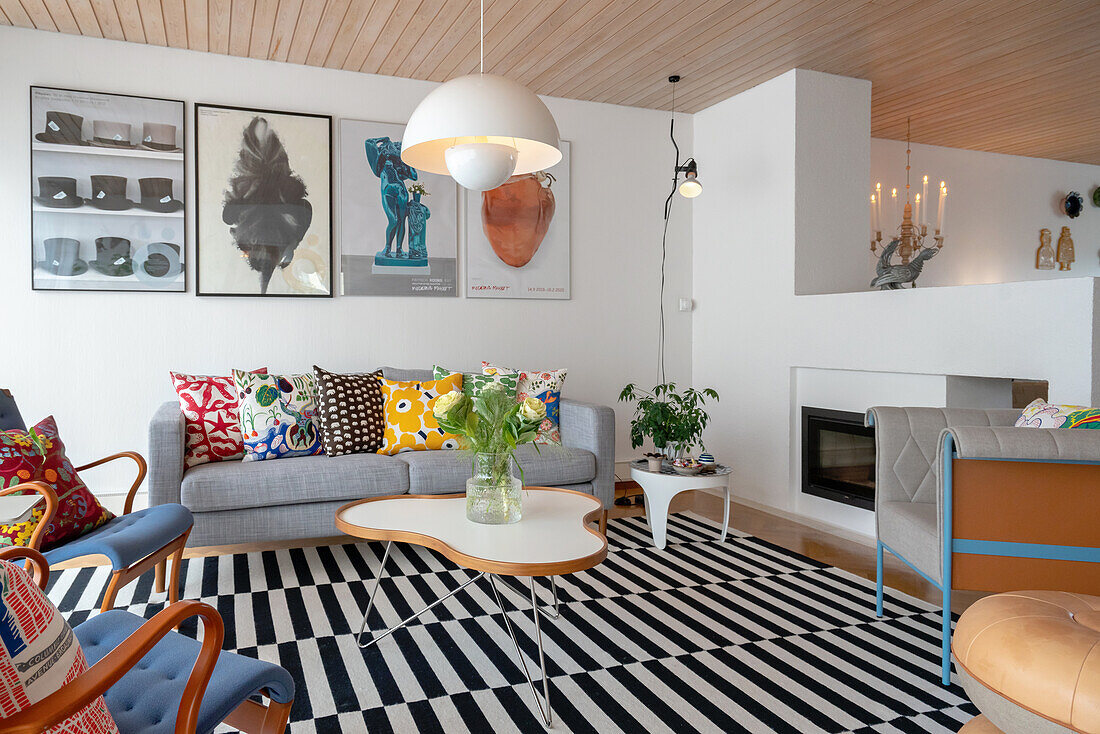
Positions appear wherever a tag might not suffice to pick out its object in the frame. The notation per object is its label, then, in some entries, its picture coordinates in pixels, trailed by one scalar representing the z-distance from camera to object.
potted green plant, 4.05
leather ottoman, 1.40
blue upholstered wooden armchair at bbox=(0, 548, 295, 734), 1.13
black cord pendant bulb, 5.34
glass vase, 2.50
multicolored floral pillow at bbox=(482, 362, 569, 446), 4.21
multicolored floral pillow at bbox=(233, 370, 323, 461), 3.61
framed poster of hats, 3.85
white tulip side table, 3.71
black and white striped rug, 2.11
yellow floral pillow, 3.93
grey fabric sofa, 3.21
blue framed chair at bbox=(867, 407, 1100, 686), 2.17
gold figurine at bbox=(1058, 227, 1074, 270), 6.37
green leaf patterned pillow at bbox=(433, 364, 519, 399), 4.17
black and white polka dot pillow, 3.78
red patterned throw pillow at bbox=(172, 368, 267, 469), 3.53
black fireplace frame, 4.10
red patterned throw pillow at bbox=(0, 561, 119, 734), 1.04
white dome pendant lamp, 2.08
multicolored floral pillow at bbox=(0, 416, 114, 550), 2.36
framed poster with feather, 4.16
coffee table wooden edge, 2.05
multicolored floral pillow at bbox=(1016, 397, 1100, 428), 2.40
